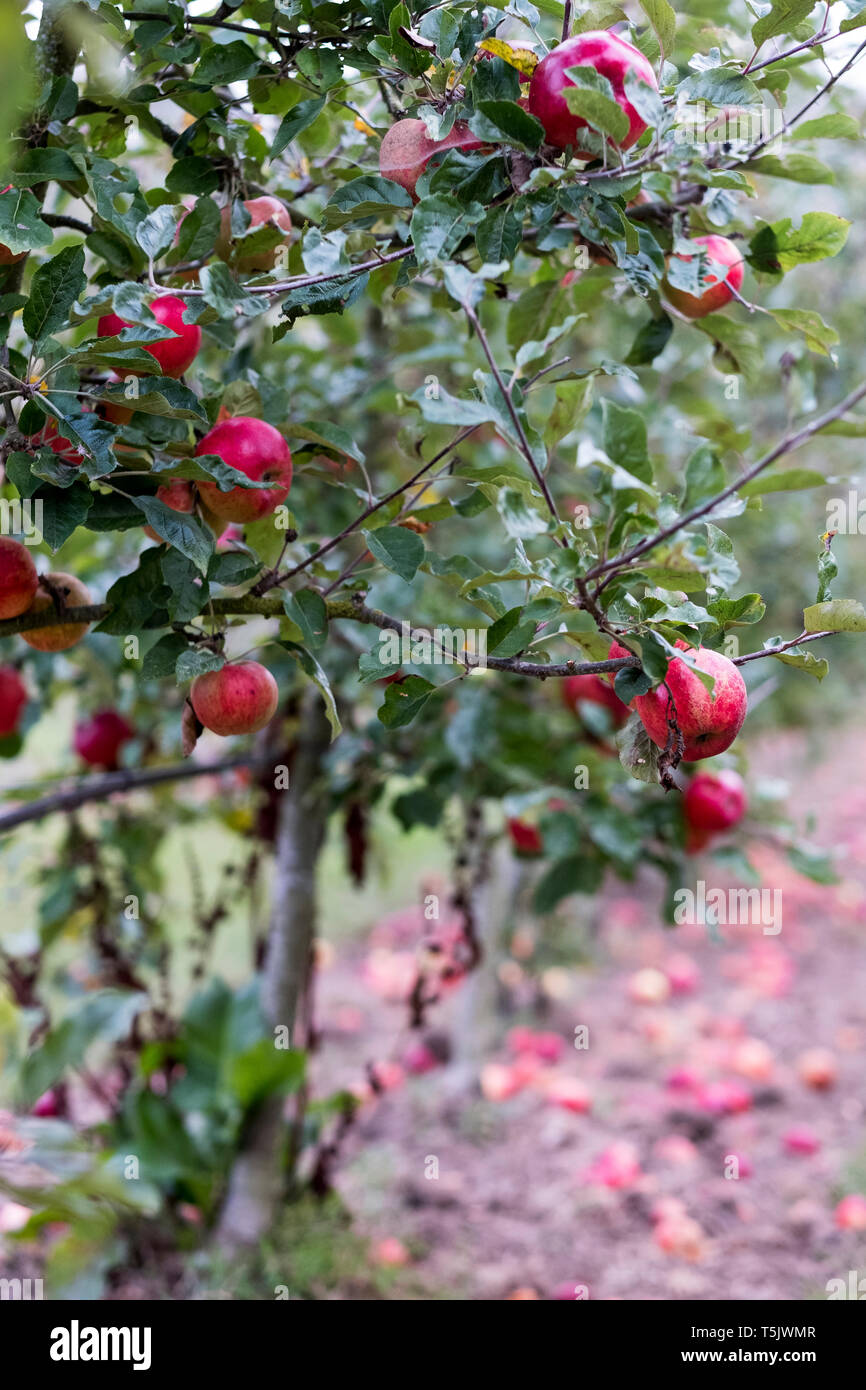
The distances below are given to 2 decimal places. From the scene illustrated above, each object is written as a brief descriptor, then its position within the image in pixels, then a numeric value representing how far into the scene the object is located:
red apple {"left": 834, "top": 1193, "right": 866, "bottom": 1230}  2.13
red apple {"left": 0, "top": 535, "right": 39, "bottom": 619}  0.87
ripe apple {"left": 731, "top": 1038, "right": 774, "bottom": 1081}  2.85
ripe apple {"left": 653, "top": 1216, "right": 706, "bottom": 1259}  2.11
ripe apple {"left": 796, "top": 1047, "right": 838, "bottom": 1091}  2.82
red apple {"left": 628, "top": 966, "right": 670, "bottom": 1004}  3.35
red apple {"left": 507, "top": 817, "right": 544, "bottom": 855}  1.83
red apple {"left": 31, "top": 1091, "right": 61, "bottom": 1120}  2.02
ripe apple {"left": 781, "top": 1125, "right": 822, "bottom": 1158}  2.49
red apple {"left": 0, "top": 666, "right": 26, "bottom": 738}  1.60
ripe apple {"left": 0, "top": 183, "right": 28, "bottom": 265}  0.81
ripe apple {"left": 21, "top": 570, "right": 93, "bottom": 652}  0.95
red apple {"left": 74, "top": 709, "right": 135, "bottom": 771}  1.85
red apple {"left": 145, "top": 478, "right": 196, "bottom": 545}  0.88
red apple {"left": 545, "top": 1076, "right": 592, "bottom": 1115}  2.67
